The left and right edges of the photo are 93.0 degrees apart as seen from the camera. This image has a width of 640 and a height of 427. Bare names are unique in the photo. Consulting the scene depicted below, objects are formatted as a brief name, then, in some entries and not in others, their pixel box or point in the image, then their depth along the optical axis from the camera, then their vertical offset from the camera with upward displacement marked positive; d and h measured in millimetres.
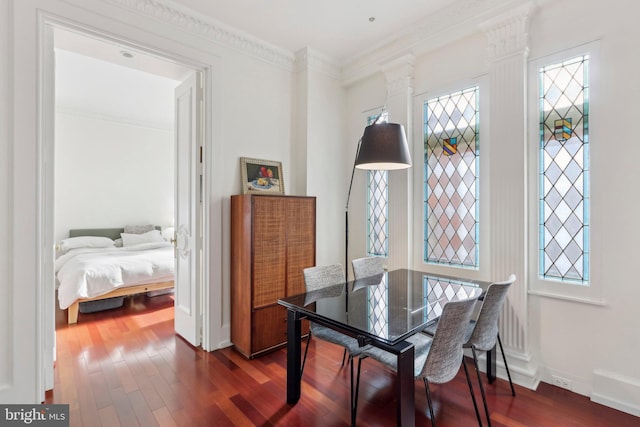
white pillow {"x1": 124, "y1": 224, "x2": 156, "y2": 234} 5790 -280
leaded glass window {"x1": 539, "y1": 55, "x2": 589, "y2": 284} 2152 +310
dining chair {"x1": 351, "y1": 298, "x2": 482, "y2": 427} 1494 -704
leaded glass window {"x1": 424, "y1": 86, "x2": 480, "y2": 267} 2703 +332
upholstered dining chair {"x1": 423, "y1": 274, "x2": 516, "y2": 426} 1812 -687
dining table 1479 -587
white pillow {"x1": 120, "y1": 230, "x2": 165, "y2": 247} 5500 -435
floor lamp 2141 +480
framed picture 3085 +403
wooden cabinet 2748 -476
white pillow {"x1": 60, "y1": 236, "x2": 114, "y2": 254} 4939 -471
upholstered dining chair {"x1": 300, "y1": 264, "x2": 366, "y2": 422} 2017 -567
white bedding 3549 -716
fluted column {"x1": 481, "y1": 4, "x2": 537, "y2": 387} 2318 +308
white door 2928 +67
